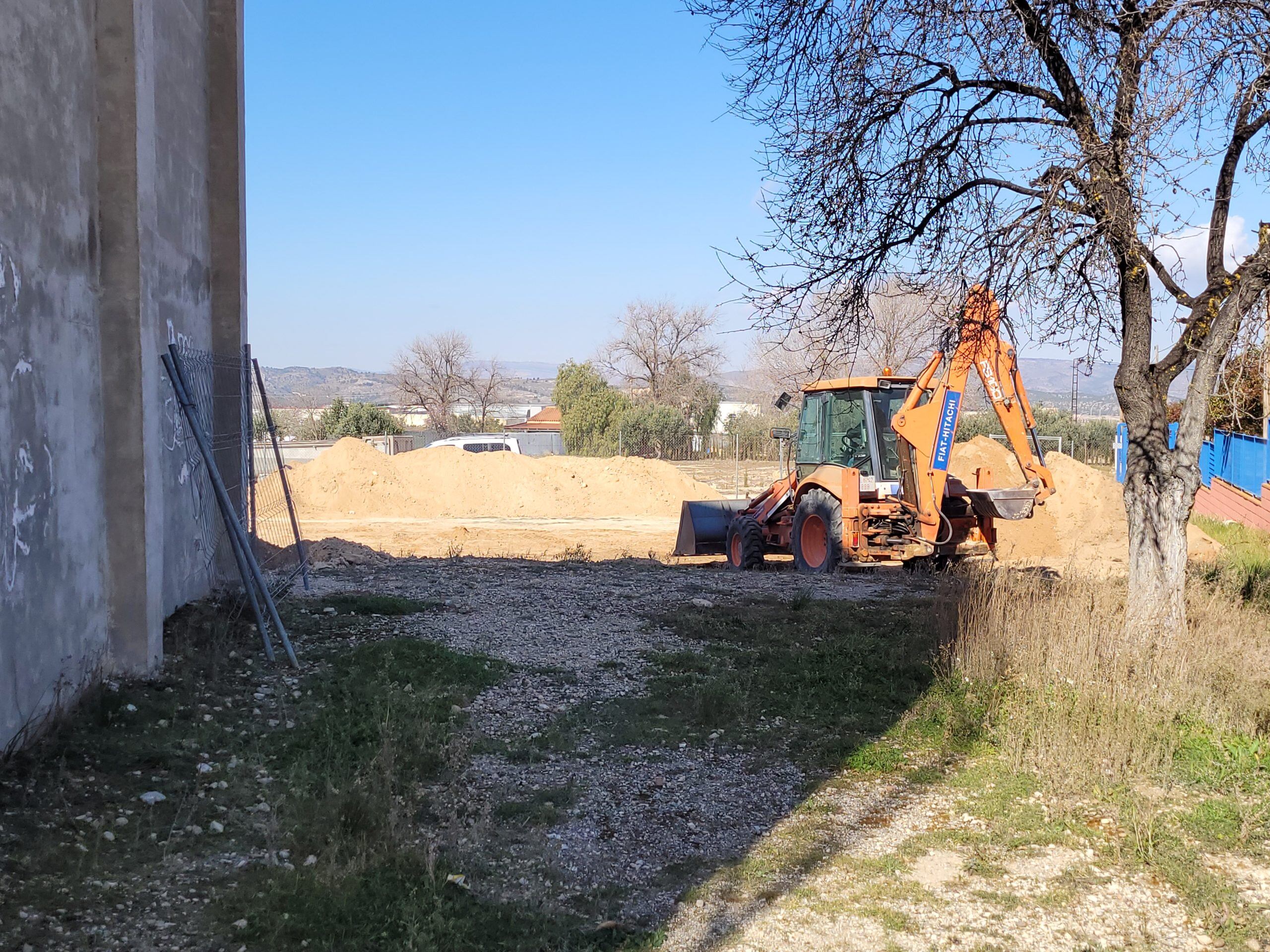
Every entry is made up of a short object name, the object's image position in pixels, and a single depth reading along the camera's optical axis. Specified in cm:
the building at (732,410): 6830
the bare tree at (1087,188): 682
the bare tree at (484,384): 7181
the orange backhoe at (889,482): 1234
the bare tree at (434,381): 7100
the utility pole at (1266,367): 654
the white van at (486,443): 3709
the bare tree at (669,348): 6950
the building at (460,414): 7362
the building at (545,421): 6988
